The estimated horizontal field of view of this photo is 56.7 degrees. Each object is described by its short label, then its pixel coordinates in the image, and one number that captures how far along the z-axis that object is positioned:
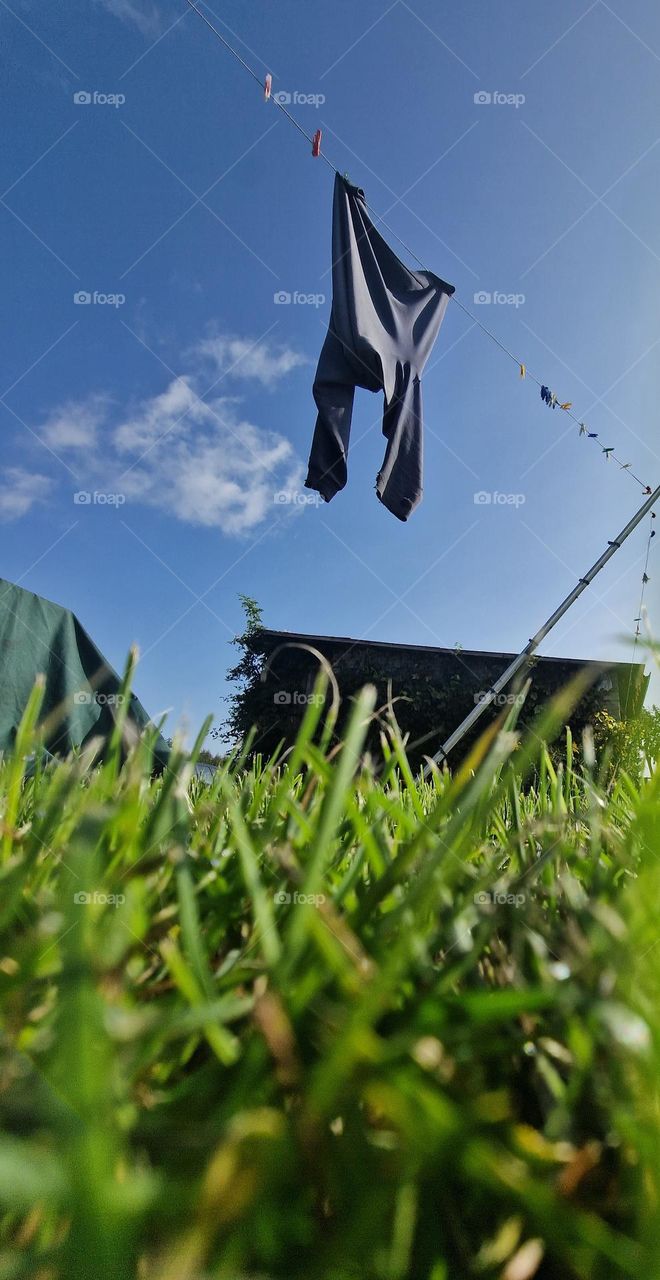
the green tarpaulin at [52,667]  2.01
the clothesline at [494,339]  4.53
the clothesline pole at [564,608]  2.06
